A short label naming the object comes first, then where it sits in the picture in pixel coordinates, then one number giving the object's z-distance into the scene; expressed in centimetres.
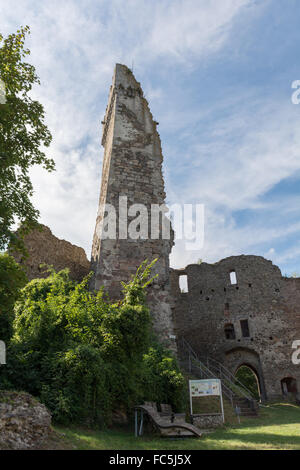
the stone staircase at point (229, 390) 1169
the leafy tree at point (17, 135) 552
